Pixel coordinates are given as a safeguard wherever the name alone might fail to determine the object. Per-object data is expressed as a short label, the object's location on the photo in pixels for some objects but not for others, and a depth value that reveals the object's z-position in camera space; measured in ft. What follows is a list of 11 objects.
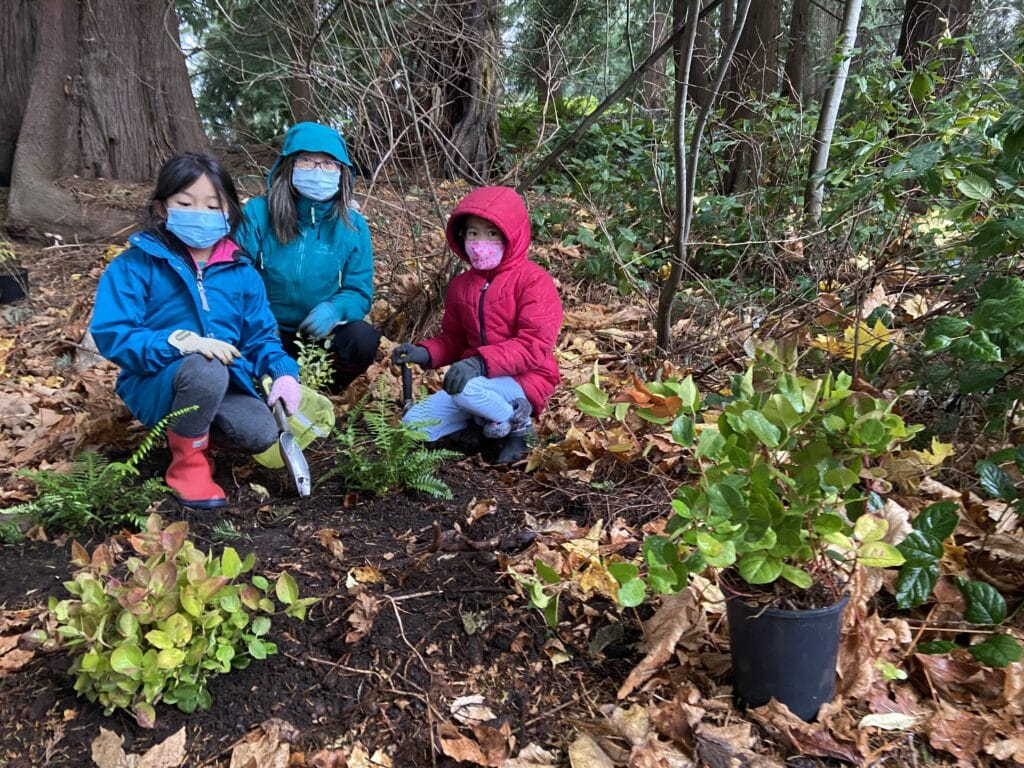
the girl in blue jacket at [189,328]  9.05
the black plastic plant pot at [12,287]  16.05
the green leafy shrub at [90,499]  8.13
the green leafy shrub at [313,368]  10.52
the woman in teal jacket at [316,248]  11.05
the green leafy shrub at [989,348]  6.58
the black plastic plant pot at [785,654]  5.49
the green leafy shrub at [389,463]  9.12
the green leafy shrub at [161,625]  5.45
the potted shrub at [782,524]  5.00
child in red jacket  10.20
